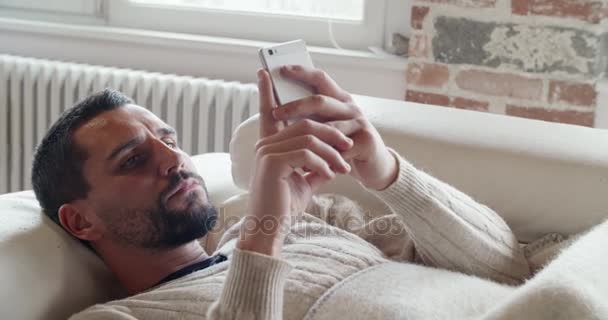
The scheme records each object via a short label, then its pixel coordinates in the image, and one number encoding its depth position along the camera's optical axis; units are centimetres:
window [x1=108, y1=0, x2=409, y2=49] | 249
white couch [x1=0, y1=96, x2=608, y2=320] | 131
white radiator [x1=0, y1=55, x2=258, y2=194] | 247
